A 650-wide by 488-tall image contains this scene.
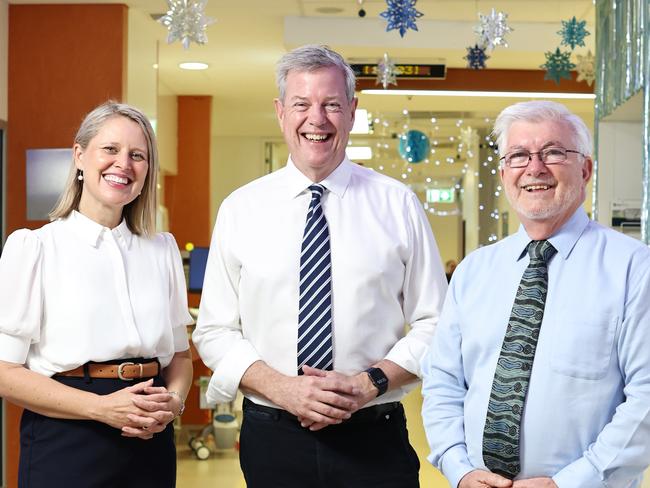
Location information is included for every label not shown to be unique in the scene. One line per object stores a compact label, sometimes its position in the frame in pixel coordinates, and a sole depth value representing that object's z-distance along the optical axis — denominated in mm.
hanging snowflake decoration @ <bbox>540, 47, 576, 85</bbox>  6559
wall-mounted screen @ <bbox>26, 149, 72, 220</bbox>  6383
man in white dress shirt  2383
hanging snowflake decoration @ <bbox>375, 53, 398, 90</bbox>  7250
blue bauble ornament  10727
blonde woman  2299
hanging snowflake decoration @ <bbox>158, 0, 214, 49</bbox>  4473
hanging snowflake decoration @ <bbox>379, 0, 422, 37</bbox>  5059
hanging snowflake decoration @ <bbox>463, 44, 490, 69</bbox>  6742
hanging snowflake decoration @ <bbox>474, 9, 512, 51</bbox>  5660
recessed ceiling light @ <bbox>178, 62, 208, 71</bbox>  9556
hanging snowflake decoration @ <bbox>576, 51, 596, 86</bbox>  7312
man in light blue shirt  1938
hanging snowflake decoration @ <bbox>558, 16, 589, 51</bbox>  5965
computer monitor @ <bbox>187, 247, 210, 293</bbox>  7363
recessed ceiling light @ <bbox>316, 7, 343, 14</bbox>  7367
